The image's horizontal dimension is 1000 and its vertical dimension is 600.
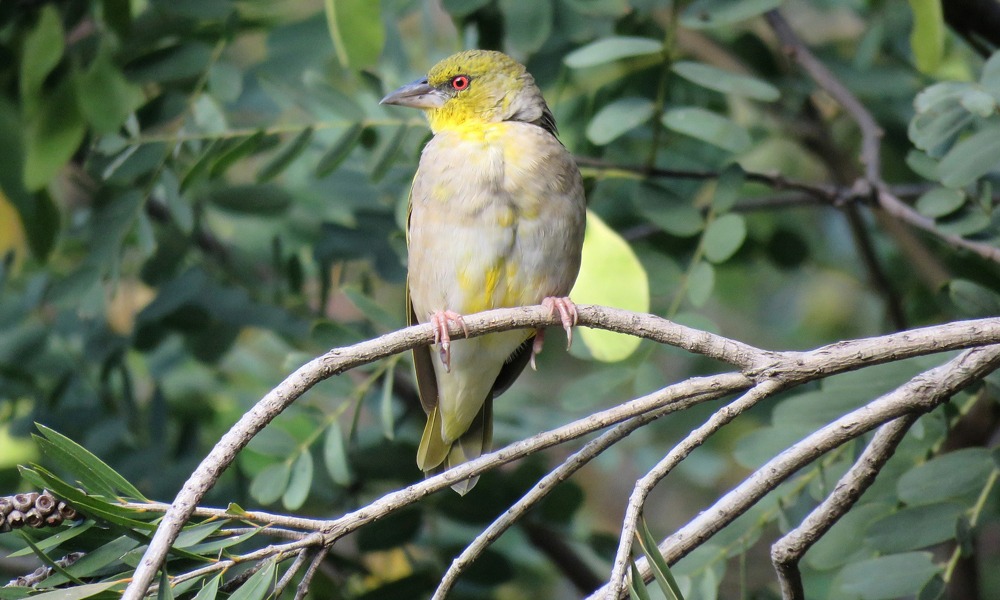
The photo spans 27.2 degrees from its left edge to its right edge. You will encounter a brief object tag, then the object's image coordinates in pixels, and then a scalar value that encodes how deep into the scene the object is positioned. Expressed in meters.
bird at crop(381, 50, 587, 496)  6.93
